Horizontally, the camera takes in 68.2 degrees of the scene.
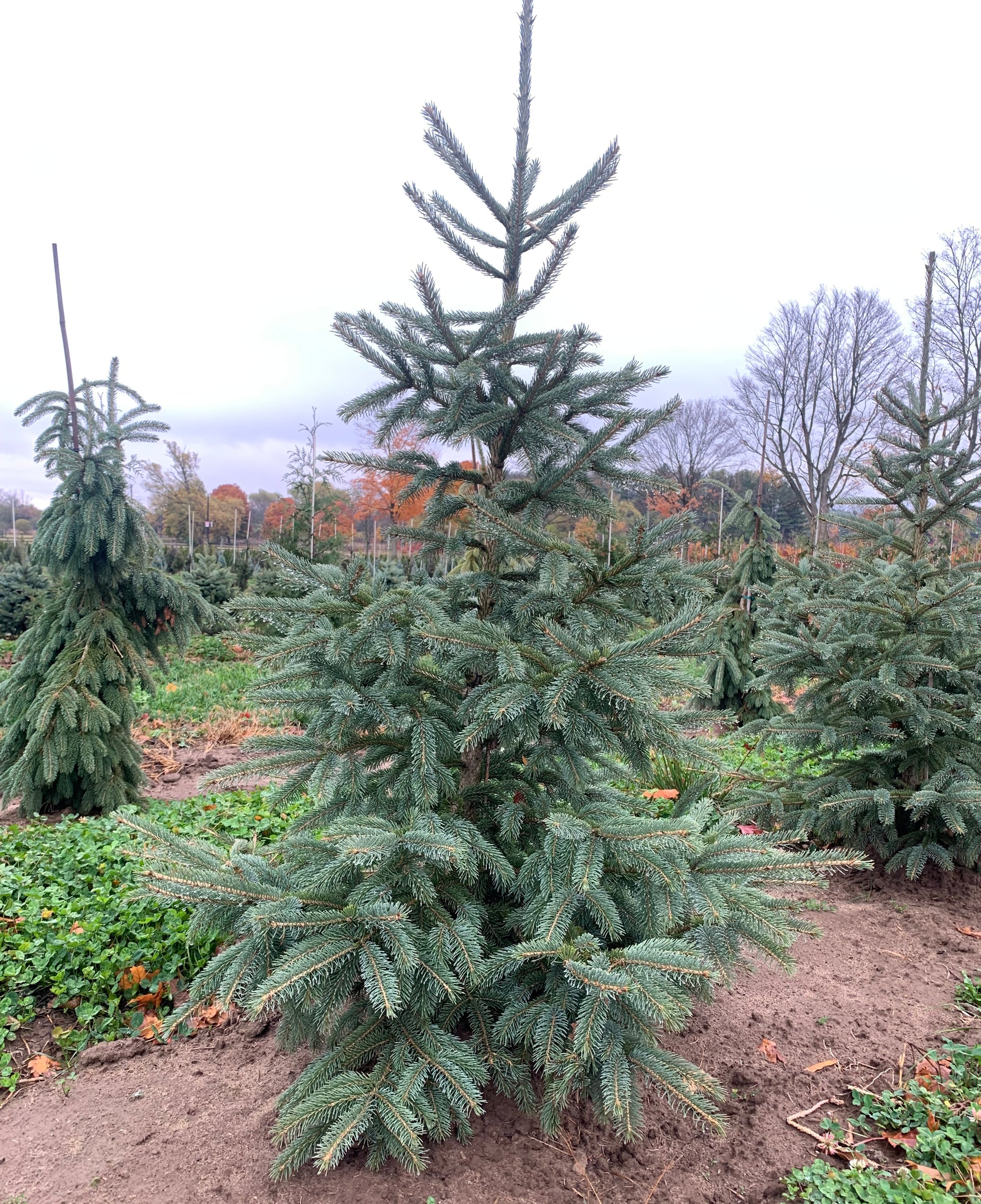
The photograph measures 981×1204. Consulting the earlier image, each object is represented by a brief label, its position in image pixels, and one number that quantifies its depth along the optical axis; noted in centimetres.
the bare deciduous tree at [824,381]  2597
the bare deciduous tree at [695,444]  3519
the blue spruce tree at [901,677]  408
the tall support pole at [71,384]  525
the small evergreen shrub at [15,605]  1322
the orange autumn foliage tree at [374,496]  1888
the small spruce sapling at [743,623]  866
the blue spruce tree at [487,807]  201
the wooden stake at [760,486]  923
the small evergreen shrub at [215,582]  1461
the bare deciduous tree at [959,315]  2172
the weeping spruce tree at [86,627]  517
